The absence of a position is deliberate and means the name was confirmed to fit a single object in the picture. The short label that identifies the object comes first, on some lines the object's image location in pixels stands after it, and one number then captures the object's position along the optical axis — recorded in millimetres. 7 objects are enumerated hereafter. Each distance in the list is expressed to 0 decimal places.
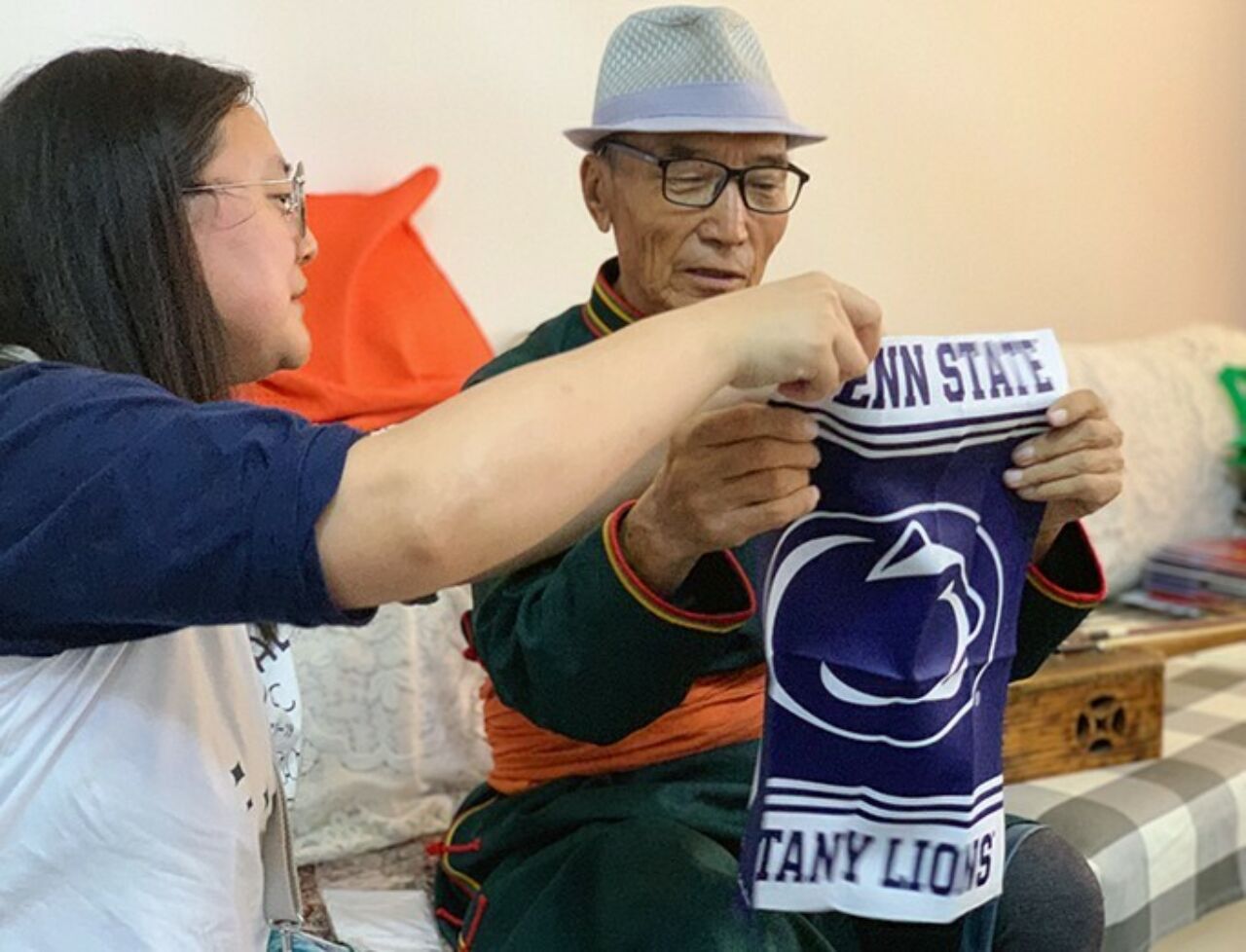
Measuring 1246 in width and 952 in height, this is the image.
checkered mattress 1573
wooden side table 1694
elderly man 1021
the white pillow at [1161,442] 2648
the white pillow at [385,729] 1639
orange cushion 1734
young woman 670
